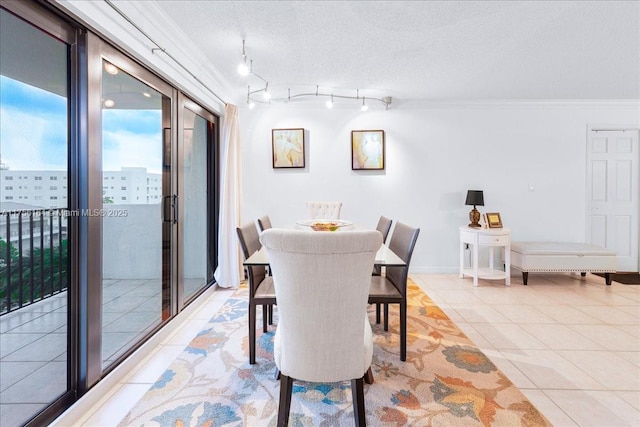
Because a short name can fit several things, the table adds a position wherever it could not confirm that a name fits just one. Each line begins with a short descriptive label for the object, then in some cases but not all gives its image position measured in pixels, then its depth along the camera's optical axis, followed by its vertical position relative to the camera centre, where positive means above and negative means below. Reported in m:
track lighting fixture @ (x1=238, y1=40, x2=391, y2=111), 3.91 +1.58
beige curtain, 3.66 -0.04
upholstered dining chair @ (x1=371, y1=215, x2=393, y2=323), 2.67 -0.18
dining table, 1.88 -0.33
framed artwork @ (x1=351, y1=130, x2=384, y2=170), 4.39 +0.89
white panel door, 4.41 +0.28
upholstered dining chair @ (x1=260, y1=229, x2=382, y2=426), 1.21 -0.41
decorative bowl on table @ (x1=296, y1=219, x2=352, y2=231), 2.52 -0.14
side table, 3.85 -0.42
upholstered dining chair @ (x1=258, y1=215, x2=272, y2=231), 2.72 -0.13
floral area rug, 1.57 -1.09
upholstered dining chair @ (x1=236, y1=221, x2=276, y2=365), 2.02 -0.56
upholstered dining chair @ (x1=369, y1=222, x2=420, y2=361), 2.03 -0.56
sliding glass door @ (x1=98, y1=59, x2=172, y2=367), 1.98 -0.01
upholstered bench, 3.80 -0.62
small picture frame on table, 4.08 -0.13
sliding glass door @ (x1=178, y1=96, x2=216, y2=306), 2.92 +0.19
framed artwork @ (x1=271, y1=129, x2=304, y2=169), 4.38 +0.92
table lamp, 4.04 +0.11
